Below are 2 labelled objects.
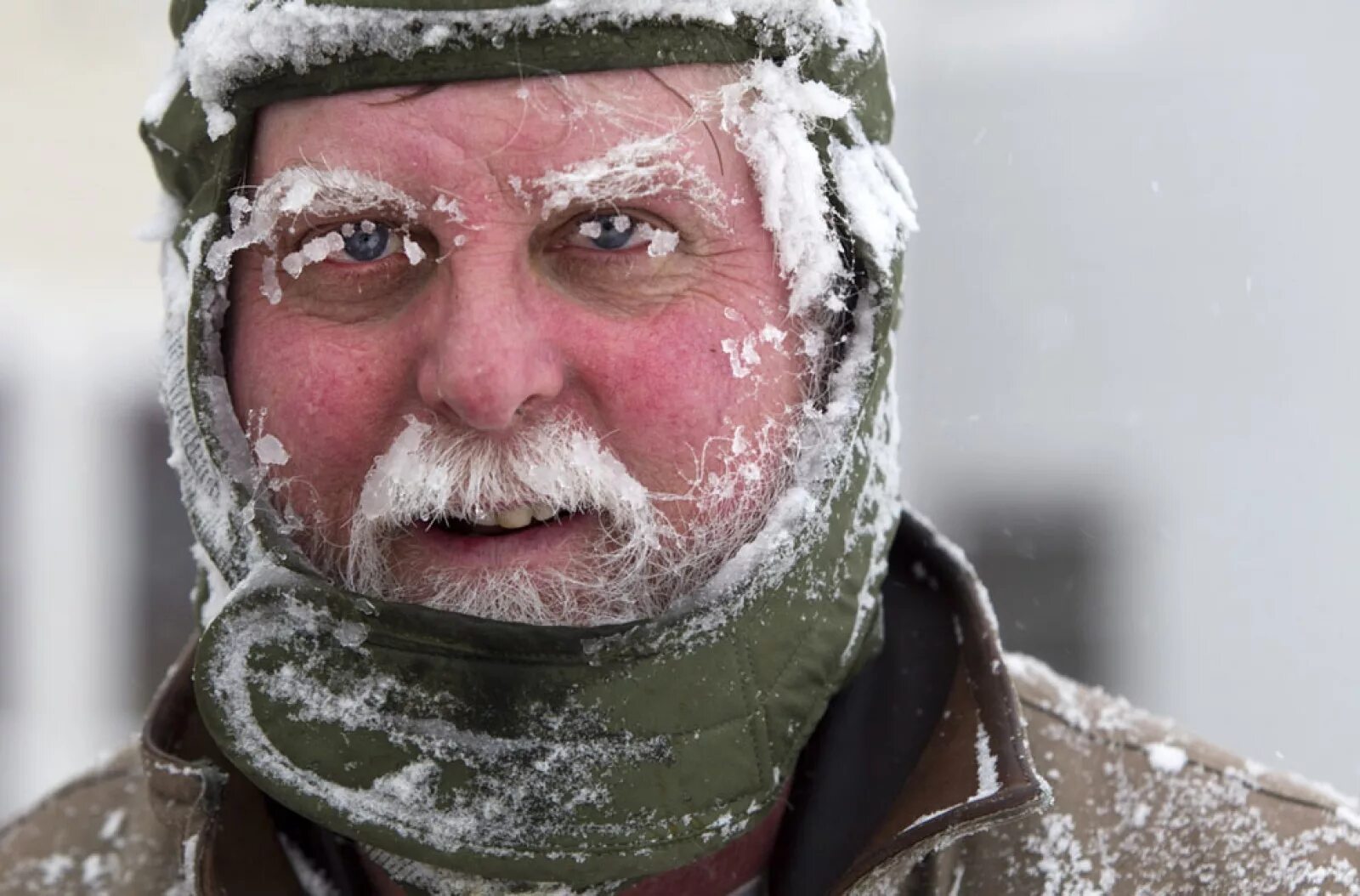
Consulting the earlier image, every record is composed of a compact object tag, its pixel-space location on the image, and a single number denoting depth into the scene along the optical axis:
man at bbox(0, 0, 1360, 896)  2.31
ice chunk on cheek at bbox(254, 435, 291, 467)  2.35
